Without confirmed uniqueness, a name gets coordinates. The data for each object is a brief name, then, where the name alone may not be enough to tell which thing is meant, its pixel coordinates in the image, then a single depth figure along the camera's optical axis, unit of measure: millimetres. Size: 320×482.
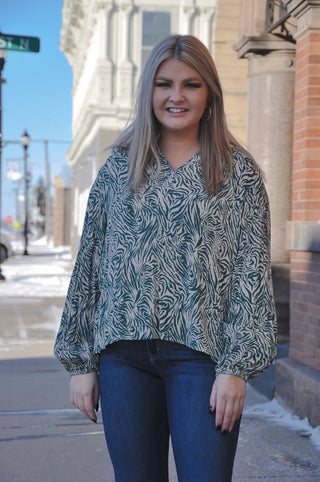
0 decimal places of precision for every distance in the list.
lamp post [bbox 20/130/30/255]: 37406
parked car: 23933
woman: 2186
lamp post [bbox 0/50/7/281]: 16191
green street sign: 12250
